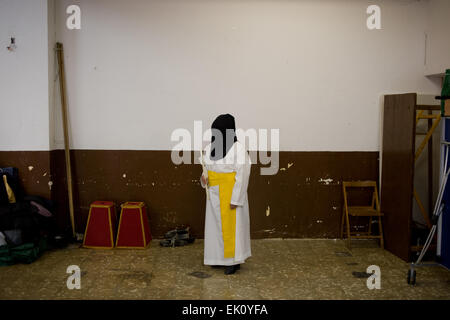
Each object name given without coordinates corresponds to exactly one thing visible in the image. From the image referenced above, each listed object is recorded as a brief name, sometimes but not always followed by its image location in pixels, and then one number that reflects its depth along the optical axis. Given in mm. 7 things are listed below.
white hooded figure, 4305
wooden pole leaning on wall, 5145
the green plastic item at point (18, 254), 4434
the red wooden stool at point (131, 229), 5074
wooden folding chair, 5160
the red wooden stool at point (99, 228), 5062
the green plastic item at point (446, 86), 3891
